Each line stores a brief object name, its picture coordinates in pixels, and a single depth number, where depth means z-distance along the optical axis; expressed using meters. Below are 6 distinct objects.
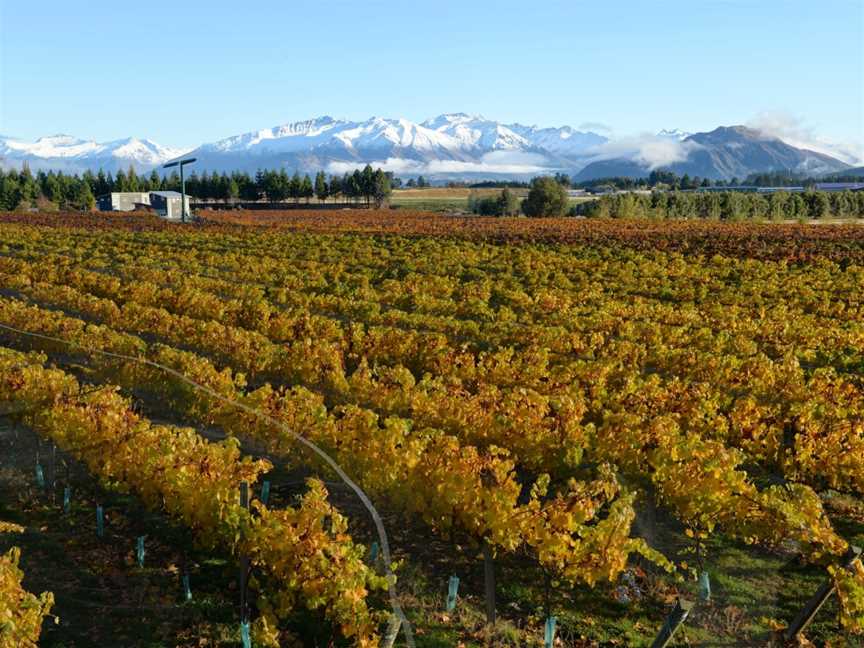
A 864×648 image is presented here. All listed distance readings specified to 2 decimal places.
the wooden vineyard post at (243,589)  8.84
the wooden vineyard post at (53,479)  12.79
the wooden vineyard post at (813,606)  8.69
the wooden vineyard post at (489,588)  9.50
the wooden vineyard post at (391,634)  7.57
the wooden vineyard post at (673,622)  7.37
